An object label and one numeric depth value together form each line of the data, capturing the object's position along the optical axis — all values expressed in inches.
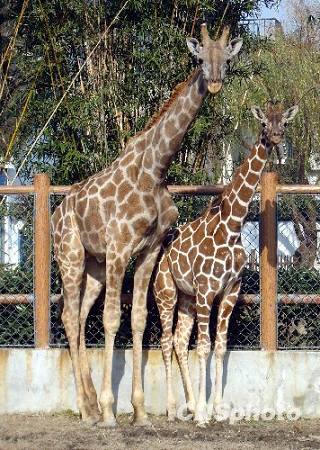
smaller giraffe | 756.0
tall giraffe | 746.2
